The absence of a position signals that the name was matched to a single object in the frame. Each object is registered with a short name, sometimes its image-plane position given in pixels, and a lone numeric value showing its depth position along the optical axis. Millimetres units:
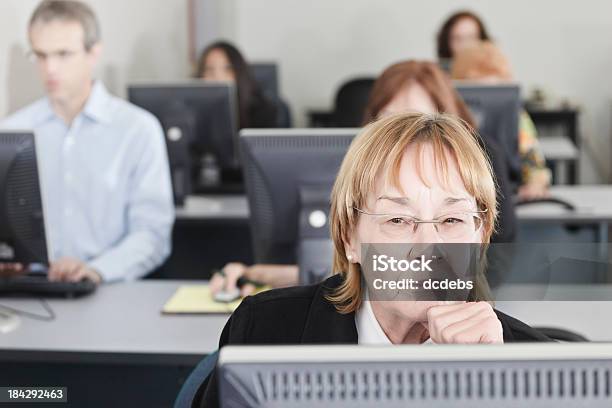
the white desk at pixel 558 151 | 5297
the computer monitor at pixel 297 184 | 1925
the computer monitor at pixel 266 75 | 6051
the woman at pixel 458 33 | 5609
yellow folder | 2100
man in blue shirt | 2670
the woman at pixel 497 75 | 3750
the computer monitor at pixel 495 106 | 3281
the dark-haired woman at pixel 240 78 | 4828
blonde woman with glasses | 1048
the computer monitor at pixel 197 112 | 3578
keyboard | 2268
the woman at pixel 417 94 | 2457
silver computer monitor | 607
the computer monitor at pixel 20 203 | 2033
